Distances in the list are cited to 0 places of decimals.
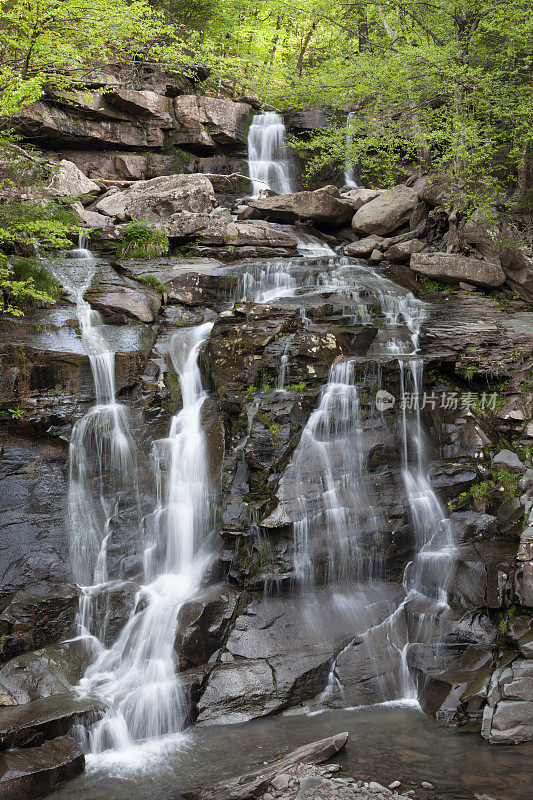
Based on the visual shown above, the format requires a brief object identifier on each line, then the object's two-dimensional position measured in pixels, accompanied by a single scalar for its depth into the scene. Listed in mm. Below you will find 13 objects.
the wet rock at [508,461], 8969
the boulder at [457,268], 13375
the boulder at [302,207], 17656
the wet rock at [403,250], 15219
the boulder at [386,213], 16938
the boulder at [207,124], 21094
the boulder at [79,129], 18511
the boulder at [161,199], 16141
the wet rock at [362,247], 16016
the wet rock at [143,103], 20006
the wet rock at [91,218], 15495
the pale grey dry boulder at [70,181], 16906
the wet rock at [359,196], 18531
